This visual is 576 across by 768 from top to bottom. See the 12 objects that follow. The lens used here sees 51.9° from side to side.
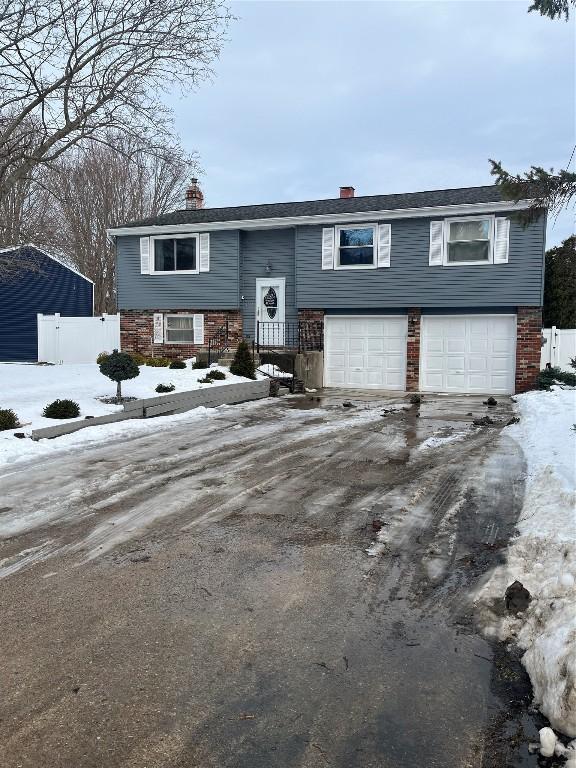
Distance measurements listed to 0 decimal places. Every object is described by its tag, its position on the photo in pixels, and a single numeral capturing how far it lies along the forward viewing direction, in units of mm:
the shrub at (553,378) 17062
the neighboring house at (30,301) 25500
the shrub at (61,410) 10594
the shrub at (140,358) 20727
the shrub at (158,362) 20197
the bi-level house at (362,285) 17891
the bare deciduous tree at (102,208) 35344
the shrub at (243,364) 17203
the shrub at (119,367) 12258
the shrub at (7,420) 9555
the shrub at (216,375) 16000
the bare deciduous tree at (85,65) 12508
